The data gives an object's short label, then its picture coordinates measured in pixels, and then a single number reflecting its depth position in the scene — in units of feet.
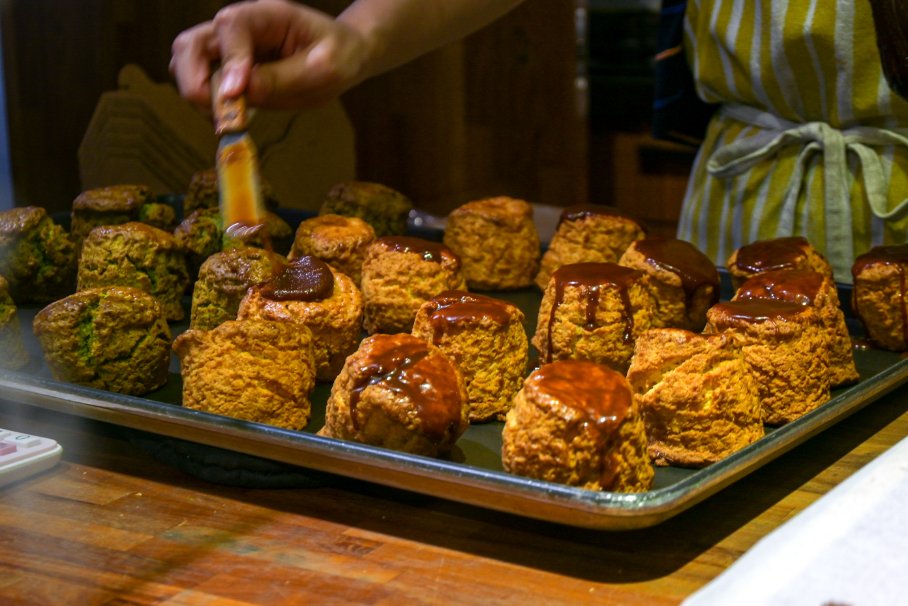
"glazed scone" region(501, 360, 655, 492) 5.29
